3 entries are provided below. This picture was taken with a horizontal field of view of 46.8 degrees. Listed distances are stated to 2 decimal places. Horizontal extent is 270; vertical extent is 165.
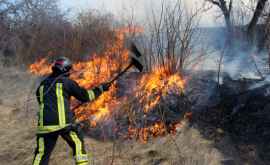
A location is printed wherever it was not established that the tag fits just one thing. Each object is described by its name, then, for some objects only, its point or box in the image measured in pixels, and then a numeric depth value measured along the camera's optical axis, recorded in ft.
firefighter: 15.47
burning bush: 21.75
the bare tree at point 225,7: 34.45
